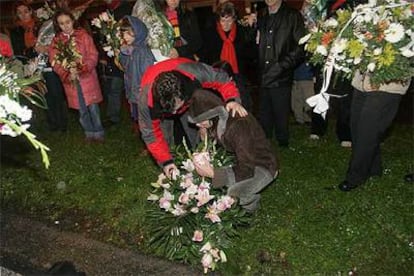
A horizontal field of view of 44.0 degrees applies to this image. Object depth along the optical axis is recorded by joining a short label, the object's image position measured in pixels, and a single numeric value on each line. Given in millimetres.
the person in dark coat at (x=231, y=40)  6141
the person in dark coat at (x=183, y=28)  5988
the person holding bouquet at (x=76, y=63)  6316
